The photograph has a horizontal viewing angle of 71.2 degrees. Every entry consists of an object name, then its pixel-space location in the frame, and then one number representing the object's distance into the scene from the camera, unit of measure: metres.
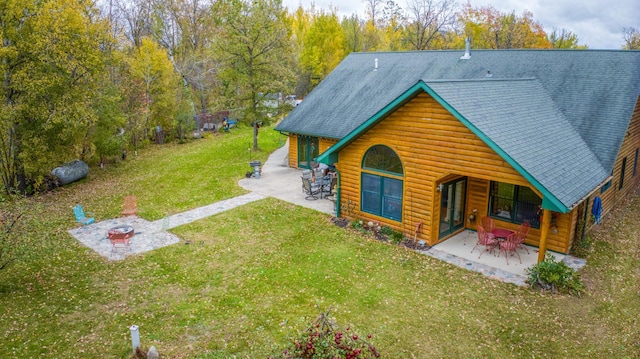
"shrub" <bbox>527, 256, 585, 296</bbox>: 9.99
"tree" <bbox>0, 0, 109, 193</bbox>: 16.48
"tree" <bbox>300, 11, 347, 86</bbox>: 45.84
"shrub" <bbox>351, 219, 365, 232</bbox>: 13.83
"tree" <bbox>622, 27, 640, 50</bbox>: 51.49
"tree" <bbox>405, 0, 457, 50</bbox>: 44.03
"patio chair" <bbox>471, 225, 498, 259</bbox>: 11.70
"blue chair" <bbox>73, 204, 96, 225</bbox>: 14.56
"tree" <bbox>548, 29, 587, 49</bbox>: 52.54
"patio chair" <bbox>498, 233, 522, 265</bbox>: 11.48
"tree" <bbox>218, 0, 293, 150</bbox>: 24.17
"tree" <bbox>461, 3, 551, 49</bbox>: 44.28
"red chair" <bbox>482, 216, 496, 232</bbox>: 12.39
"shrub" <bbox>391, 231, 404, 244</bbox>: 12.85
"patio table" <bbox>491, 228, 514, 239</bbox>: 11.88
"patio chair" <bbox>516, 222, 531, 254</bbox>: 11.65
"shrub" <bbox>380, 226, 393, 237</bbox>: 13.24
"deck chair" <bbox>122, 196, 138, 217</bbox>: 14.67
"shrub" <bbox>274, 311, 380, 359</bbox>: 5.89
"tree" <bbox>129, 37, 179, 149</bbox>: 26.67
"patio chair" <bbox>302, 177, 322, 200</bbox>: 17.03
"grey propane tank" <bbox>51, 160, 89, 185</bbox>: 19.58
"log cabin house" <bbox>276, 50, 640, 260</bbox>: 11.01
